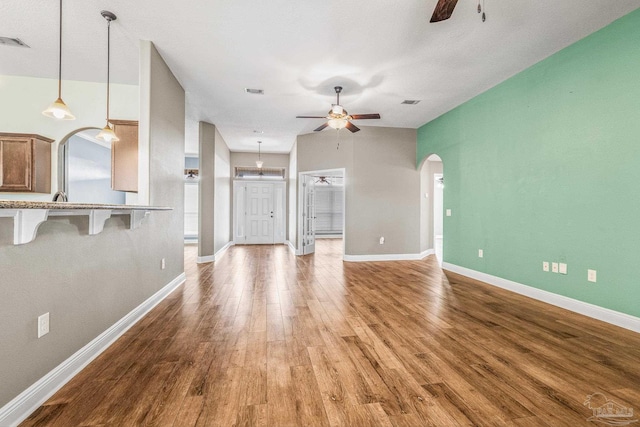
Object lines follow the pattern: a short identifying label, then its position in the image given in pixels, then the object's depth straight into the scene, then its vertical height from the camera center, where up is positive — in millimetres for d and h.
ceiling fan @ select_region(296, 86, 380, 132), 4109 +1455
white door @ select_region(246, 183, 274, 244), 9000 -43
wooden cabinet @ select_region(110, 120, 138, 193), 3543 +701
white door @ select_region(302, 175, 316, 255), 7001 -78
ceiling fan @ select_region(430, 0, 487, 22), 1960 +1493
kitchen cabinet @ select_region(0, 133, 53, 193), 3787 +653
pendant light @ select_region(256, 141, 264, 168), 8365 +1484
